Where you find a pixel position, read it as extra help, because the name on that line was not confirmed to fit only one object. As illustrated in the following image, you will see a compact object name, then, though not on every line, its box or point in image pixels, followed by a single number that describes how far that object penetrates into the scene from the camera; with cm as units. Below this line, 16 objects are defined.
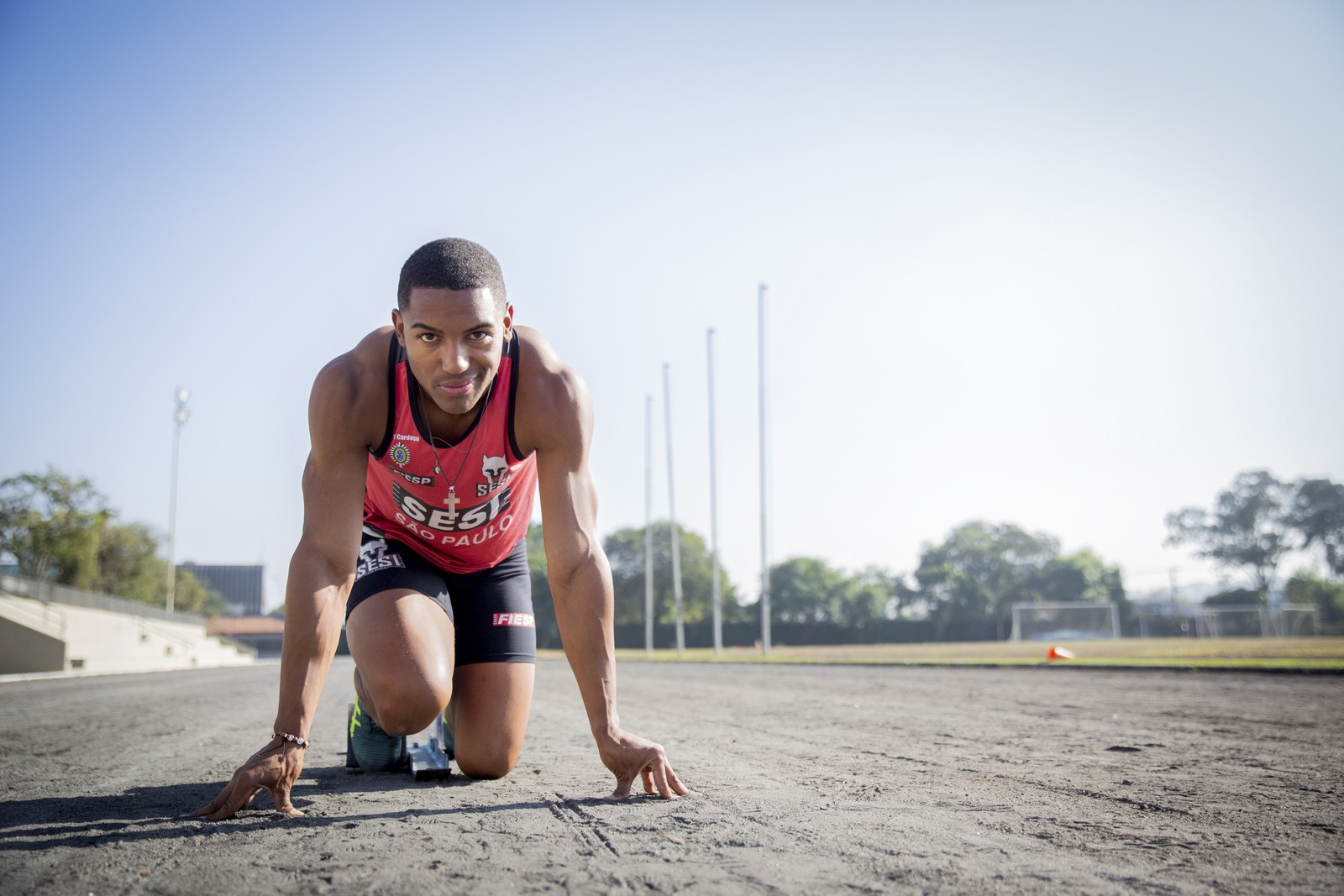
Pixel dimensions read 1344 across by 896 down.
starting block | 379
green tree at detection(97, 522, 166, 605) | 4809
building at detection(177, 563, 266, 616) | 12338
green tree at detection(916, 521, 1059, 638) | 7869
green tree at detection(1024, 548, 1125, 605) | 7800
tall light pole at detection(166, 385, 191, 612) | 4450
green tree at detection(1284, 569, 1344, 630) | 6097
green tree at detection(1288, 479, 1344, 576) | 7875
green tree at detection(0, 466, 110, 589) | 3984
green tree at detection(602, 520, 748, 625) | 7356
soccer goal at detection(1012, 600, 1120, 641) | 5034
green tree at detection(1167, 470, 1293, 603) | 8244
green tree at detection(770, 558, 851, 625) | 8194
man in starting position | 287
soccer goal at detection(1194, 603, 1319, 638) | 5091
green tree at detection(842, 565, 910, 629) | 8069
